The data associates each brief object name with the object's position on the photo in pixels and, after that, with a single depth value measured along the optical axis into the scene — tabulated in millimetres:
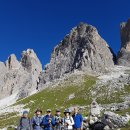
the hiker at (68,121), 10268
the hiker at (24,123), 10101
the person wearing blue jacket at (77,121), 10281
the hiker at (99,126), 7572
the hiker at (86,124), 15691
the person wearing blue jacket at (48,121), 10639
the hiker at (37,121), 10514
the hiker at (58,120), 10548
